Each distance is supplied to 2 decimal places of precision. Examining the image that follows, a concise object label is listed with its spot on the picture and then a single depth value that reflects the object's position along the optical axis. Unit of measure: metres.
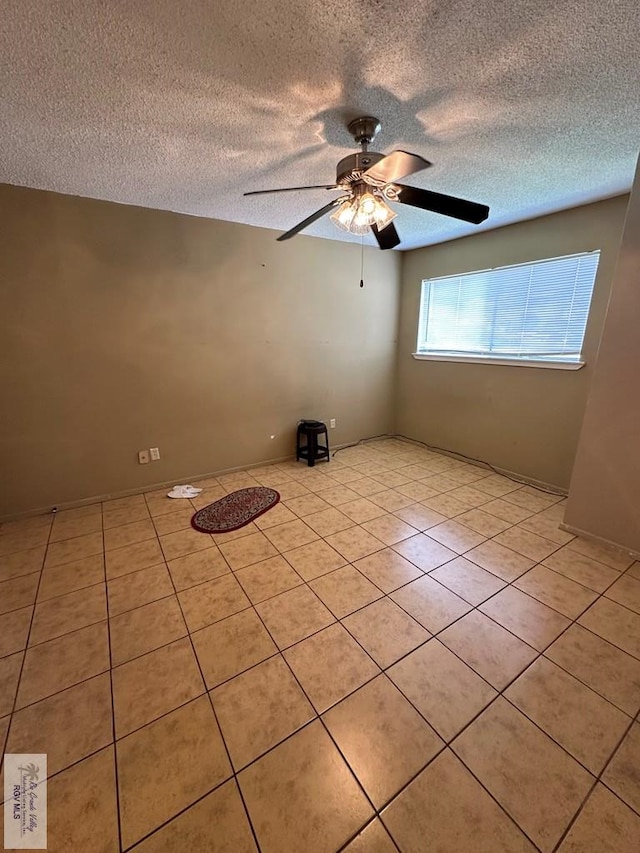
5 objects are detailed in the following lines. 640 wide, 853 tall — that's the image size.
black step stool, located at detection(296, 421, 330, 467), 3.66
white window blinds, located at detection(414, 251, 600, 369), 2.84
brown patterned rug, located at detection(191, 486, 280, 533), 2.56
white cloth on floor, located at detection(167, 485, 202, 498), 3.05
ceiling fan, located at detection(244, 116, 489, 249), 1.44
